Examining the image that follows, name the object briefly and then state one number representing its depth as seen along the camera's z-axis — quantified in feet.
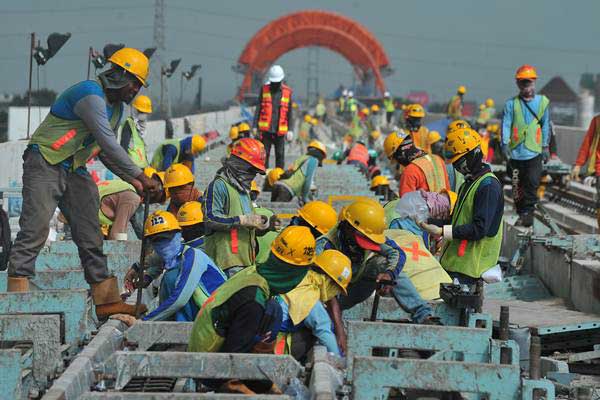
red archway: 378.32
